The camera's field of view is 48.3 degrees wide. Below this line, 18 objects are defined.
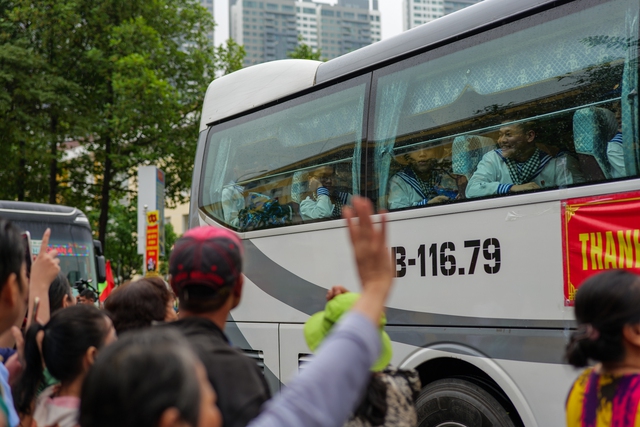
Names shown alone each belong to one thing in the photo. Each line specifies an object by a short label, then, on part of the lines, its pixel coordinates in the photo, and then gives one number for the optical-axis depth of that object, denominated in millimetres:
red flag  14602
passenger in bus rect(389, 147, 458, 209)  4926
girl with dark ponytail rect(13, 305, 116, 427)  2537
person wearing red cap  1958
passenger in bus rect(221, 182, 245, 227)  6742
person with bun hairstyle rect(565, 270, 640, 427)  2309
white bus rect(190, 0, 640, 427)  4137
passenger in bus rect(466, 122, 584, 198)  4258
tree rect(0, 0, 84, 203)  19453
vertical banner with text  13094
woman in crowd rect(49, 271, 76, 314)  4086
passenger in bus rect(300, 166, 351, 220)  5703
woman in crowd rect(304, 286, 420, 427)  2537
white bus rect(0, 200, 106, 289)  13406
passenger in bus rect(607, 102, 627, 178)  3977
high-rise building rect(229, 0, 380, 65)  154875
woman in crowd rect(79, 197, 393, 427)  1303
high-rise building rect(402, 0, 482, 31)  163375
